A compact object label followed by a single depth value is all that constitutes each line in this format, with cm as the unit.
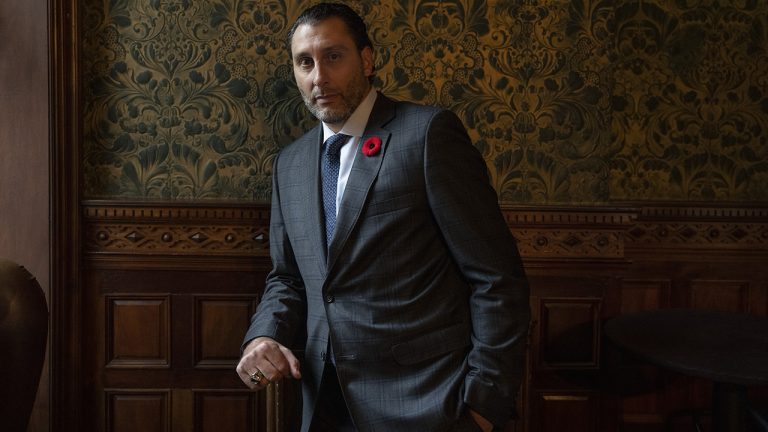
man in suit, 141
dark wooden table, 158
